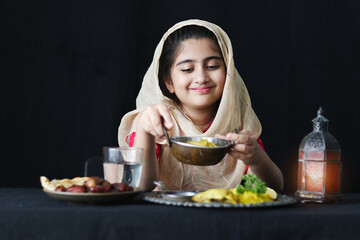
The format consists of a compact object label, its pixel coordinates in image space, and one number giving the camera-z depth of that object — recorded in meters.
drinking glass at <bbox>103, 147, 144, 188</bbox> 1.23
